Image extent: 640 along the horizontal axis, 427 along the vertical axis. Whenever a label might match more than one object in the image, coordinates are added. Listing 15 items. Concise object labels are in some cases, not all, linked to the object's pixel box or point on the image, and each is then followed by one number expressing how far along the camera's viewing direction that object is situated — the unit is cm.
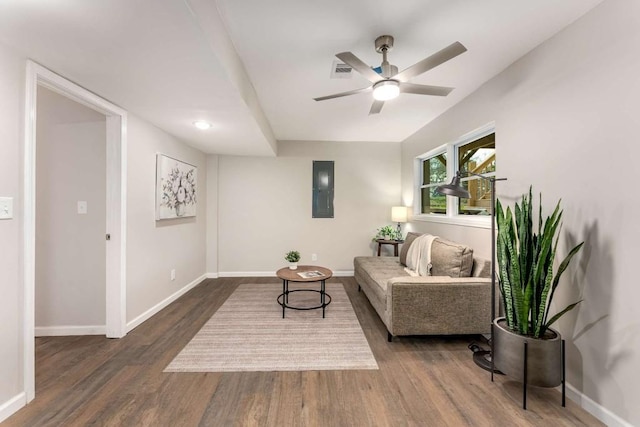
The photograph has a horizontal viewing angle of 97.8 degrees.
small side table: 435
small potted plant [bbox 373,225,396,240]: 460
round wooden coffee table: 298
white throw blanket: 299
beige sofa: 232
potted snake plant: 162
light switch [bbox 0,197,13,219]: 154
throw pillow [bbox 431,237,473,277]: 255
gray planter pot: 161
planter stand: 162
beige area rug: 210
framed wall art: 317
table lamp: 452
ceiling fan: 168
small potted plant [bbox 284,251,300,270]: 340
